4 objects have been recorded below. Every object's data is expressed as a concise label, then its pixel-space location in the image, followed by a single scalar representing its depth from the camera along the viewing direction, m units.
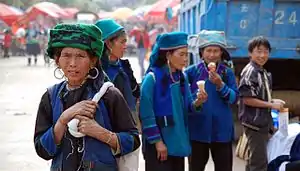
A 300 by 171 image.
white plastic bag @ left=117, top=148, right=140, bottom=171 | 4.31
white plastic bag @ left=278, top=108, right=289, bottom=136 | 6.14
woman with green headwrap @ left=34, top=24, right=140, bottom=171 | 4.05
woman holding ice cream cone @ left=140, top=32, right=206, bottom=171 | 6.55
